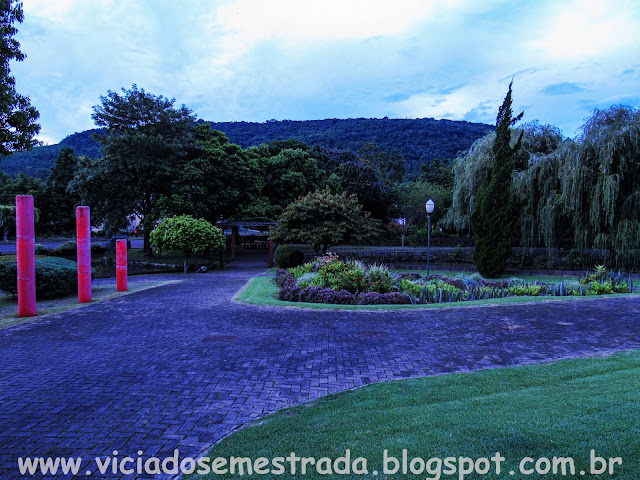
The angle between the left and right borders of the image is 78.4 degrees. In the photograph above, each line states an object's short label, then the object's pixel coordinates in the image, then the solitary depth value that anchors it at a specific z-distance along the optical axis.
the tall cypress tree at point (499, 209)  18.22
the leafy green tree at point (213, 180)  25.53
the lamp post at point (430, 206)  16.93
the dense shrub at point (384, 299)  10.73
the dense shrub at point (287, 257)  21.23
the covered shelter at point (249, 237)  26.53
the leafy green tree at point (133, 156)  25.12
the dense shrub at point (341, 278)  12.02
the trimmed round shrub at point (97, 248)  34.41
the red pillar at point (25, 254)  9.37
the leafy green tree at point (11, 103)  10.19
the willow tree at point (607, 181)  16.17
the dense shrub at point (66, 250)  29.20
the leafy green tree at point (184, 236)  20.16
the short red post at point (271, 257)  24.76
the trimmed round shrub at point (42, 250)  28.23
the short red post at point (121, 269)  13.76
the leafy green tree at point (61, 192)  44.06
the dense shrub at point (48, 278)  11.90
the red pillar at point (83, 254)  11.14
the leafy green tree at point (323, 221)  19.45
